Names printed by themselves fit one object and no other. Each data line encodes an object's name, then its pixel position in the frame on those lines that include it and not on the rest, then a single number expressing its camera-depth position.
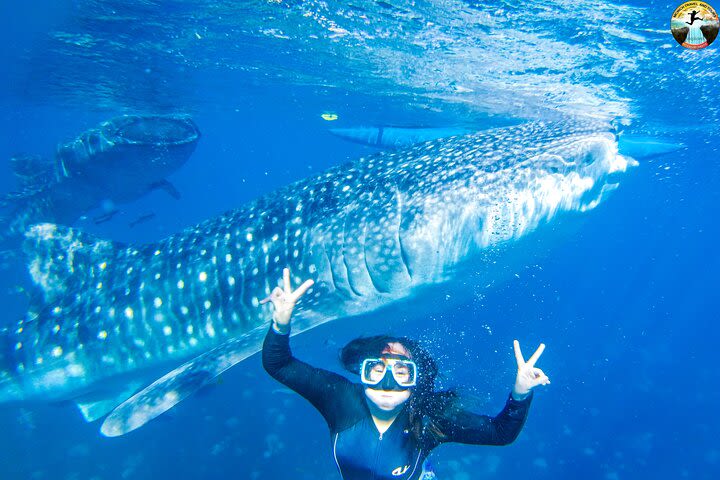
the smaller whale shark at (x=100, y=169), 8.96
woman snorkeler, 2.25
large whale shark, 4.12
